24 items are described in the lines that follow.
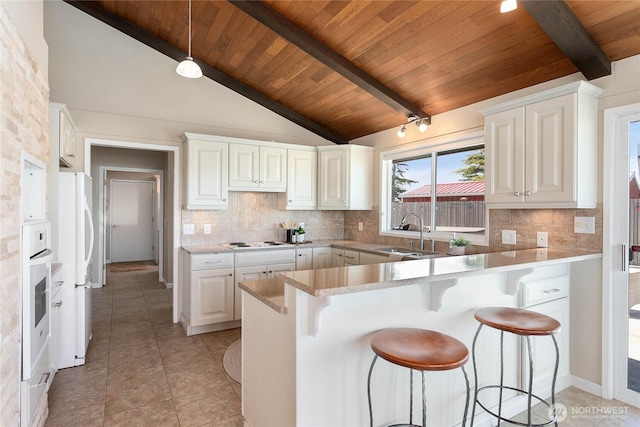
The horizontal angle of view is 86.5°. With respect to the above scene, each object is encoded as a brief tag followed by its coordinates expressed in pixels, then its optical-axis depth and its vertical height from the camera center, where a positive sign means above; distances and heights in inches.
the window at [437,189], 135.0 +11.4
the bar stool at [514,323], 66.5 -22.1
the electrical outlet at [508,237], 117.6 -7.8
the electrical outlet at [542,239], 108.4 -7.8
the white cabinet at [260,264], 149.7 -22.9
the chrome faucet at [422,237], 144.6 -10.0
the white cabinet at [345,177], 173.5 +19.0
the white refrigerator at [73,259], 111.2 -15.5
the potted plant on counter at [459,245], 128.3 -11.5
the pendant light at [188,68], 98.6 +42.6
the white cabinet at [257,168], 158.6 +22.2
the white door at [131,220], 322.3 -6.6
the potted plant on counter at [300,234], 177.0 -10.5
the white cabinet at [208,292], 141.5 -33.4
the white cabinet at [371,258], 142.3 -19.0
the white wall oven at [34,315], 68.4 -22.3
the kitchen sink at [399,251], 142.6 -16.0
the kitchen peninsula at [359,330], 59.6 -23.1
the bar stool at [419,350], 51.9 -22.3
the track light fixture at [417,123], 140.6 +38.5
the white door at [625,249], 93.7 -9.4
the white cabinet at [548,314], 89.7 -29.2
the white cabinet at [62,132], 106.5 +27.1
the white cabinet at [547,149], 92.0 +19.1
